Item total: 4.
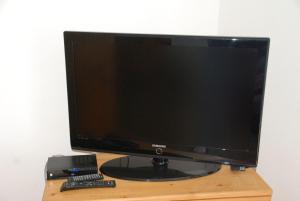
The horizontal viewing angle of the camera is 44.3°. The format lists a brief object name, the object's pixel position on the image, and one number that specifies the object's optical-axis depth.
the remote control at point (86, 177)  1.51
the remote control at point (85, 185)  1.46
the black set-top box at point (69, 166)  1.56
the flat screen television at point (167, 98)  1.43
